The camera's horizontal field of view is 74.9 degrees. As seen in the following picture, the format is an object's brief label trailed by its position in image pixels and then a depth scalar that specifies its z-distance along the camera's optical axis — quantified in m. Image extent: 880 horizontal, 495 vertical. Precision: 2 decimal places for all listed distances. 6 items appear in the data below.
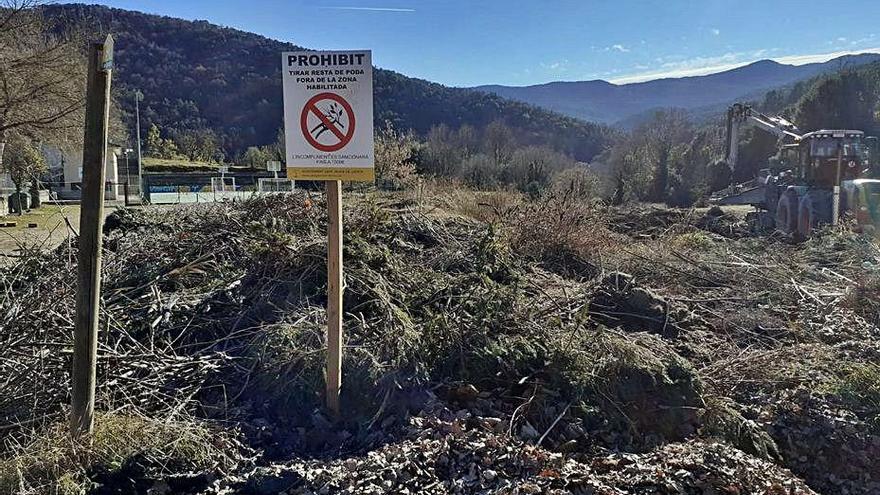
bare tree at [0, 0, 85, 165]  17.00
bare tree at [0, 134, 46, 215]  20.30
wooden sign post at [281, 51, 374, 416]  3.53
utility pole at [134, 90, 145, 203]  35.50
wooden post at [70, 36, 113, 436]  2.88
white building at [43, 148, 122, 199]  31.78
